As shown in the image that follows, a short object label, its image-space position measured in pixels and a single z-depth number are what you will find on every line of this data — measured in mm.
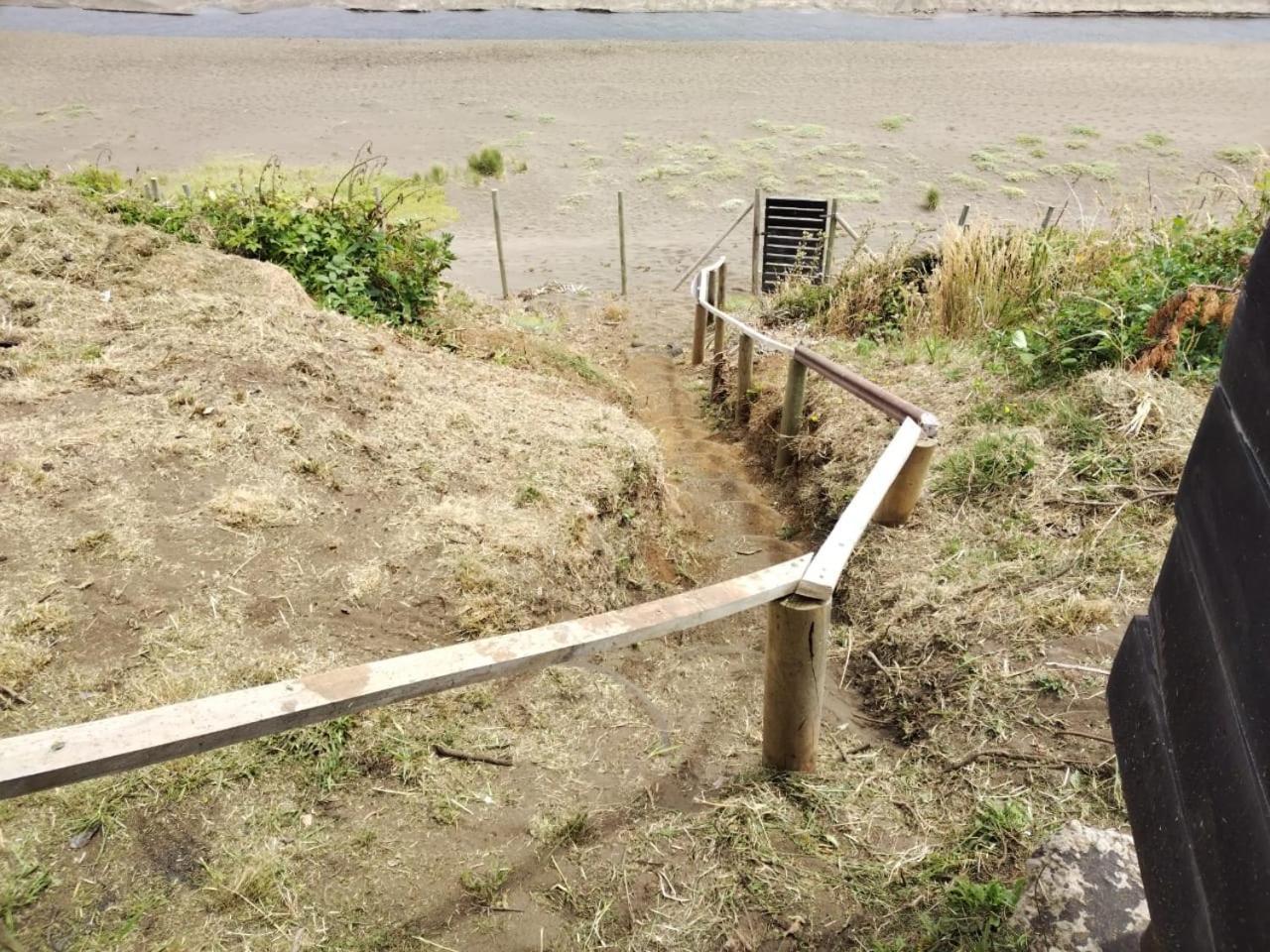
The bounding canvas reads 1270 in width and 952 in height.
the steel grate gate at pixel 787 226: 12945
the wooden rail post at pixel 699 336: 9523
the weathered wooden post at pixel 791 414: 5598
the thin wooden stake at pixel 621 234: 13469
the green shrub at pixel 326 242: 7105
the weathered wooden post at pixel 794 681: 2359
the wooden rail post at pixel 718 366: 8350
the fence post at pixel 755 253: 13375
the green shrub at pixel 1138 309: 4984
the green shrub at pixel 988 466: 4336
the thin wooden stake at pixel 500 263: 13000
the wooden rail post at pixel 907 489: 3934
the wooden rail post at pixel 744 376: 7164
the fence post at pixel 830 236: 11672
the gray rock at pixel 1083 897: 2014
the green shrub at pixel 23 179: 7109
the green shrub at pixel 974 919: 2117
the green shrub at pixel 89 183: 7636
